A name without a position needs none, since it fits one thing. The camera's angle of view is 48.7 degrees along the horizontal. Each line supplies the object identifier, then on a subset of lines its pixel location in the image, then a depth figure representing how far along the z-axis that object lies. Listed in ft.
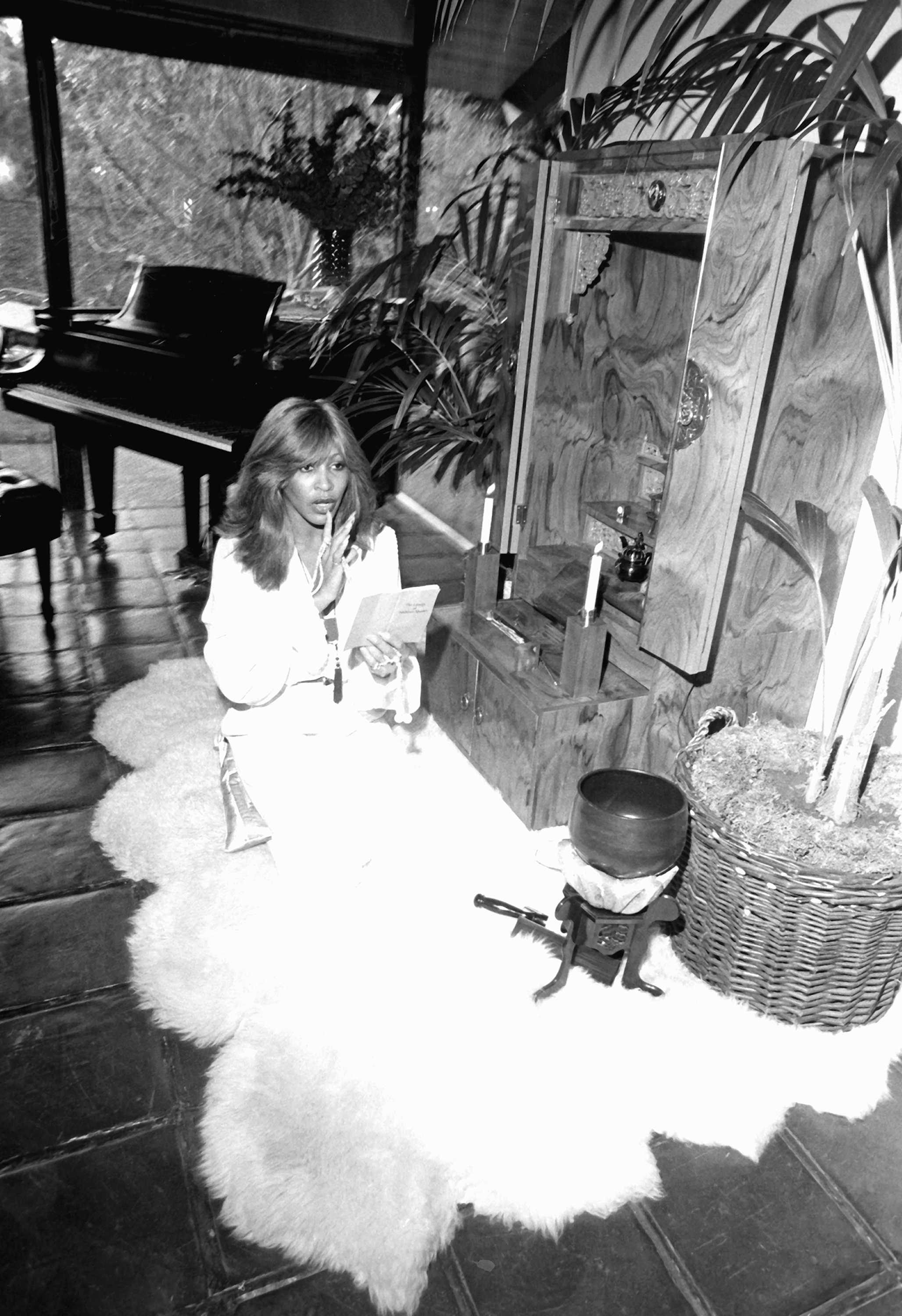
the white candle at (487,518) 10.23
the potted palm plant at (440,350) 10.94
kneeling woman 8.22
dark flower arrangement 14.10
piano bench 12.21
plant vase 14.48
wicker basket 6.53
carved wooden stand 6.91
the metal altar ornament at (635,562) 9.66
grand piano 13.61
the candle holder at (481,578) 10.28
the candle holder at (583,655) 8.64
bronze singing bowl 6.48
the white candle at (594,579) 8.44
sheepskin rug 5.76
